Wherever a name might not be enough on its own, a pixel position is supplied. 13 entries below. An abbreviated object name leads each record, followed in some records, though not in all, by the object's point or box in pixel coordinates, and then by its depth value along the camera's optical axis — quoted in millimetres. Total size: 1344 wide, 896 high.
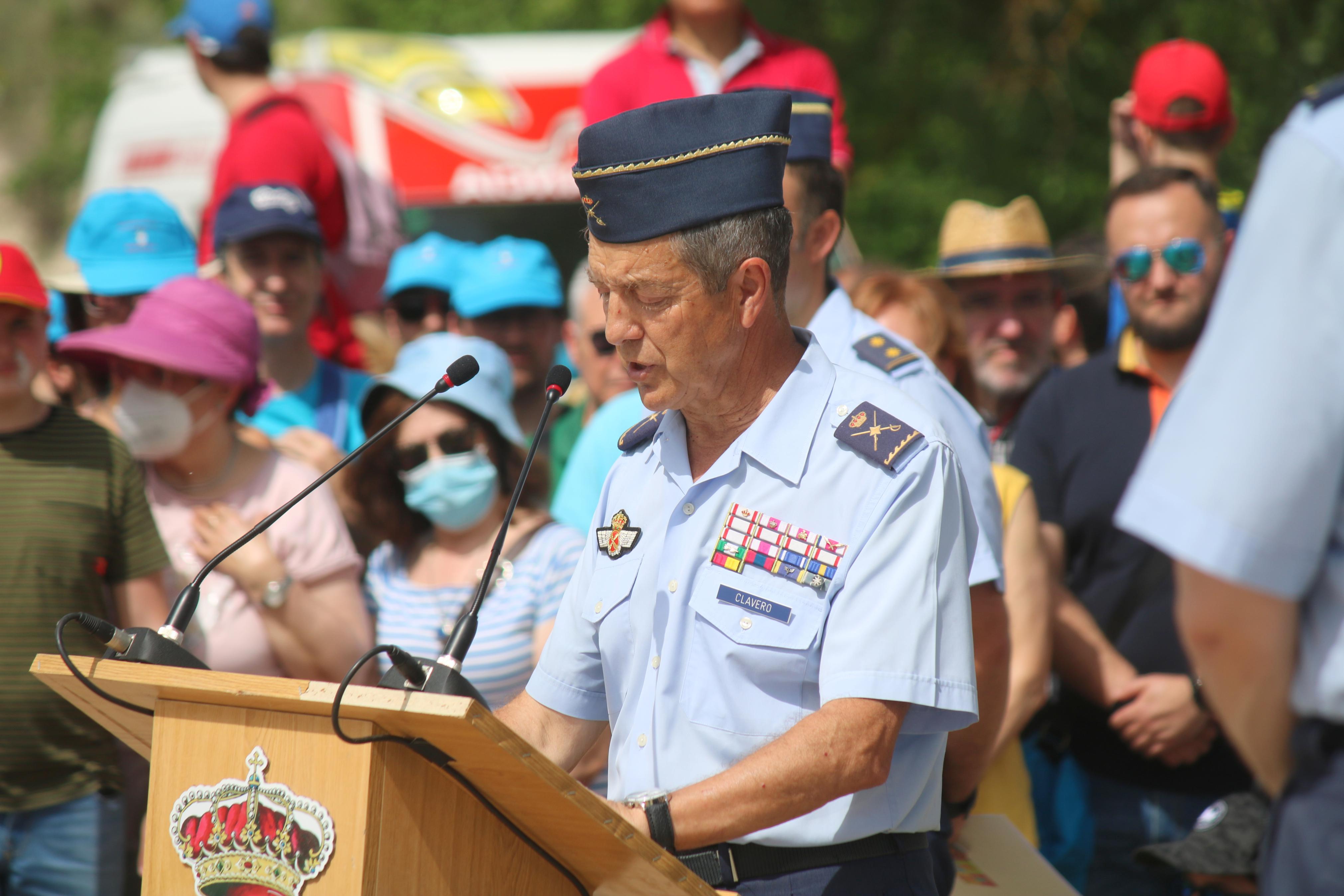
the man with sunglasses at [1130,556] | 7836
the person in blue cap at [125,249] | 9859
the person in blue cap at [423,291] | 12164
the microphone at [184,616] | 4426
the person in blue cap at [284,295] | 9852
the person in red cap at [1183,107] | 10672
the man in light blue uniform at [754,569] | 4109
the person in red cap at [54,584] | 6906
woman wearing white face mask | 7492
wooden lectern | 3621
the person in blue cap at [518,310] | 11352
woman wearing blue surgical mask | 7453
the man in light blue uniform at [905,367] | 5664
